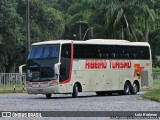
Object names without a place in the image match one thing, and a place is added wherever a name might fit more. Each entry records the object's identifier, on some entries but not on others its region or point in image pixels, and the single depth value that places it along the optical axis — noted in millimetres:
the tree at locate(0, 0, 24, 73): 65125
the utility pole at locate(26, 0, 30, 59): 48781
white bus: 36219
